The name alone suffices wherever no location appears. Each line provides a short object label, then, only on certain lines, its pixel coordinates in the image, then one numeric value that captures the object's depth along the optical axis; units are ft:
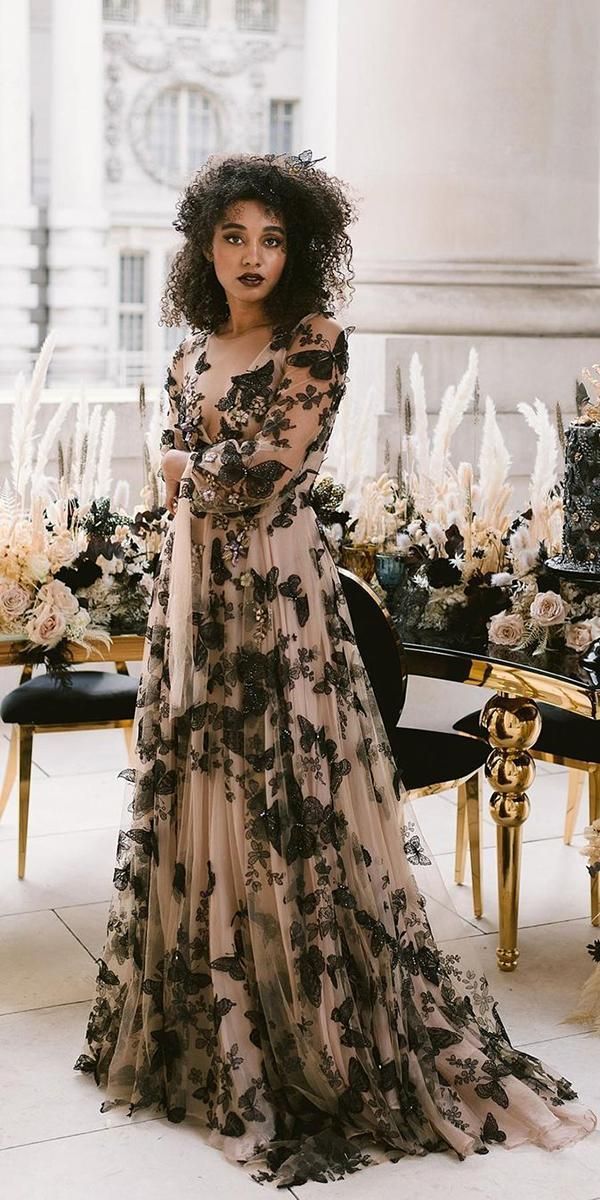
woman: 8.74
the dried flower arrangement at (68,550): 11.43
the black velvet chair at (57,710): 12.98
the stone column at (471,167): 17.30
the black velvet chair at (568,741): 11.76
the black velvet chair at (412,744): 9.77
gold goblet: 12.66
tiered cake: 10.09
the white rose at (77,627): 11.44
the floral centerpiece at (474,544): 11.20
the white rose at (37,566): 11.58
